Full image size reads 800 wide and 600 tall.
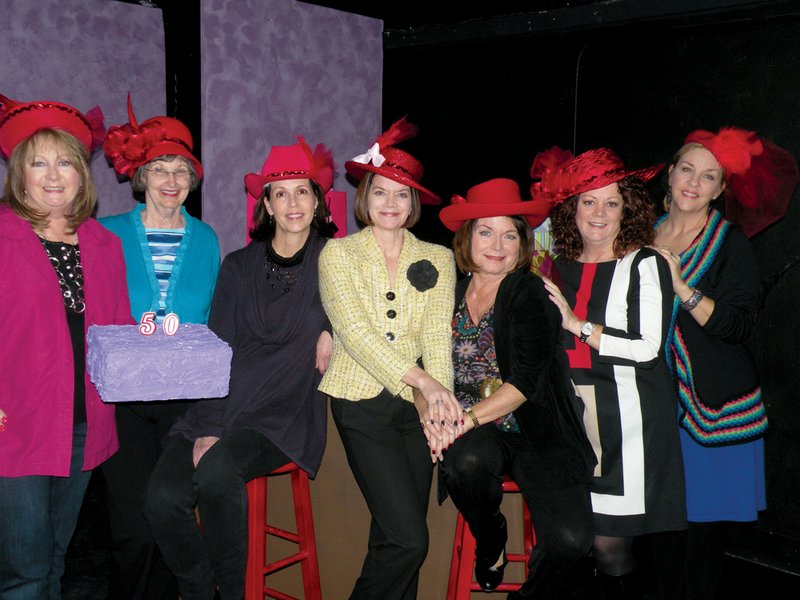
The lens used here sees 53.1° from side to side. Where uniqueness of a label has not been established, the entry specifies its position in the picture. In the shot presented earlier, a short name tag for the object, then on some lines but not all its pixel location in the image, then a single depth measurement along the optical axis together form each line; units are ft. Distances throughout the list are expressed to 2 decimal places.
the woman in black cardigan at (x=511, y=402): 8.48
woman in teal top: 9.18
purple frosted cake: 7.91
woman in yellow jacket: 8.57
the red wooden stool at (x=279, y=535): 9.27
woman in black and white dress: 9.04
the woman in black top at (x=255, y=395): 8.70
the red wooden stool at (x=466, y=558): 8.98
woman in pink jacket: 7.77
